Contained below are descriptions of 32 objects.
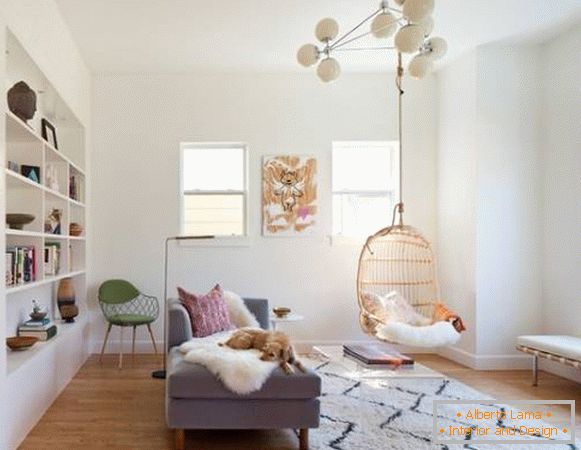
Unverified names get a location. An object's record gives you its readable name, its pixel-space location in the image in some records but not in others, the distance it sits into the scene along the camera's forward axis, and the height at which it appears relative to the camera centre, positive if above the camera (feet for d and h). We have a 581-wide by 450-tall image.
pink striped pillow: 12.44 -2.14
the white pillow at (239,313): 13.39 -2.28
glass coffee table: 10.11 -2.95
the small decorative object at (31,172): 11.32 +1.32
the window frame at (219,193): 17.37 +1.34
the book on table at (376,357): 10.52 -2.77
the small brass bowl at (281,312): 15.37 -2.55
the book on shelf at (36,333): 11.72 -2.46
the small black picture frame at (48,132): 13.07 +2.66
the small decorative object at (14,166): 10.96 +1.41
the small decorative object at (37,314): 12.08 -2.08
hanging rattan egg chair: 16.89 -1.41
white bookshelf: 10.34 +0.81
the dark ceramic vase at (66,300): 14.66 -2.12
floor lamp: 13.99 -1.48
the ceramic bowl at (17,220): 10.36 +0.20
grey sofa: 8.93 -3.17
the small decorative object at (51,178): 12.91 +1.38
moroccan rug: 9.29 -4.06
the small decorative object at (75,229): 15.16 +0.01
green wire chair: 15.25 -2.61
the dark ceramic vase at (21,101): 10.50 +2.75
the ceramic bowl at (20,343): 10.53 -2.44
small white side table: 15.05 -2.71
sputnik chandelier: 8.82 +3.93
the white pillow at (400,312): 14.67 -2.48
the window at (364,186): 17.99 +1.65
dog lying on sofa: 9.48 -2.32
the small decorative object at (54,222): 13.34 +0.20
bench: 12.01 -3.03
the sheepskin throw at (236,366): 8.83 -2.50
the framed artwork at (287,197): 17.42 +1.19
